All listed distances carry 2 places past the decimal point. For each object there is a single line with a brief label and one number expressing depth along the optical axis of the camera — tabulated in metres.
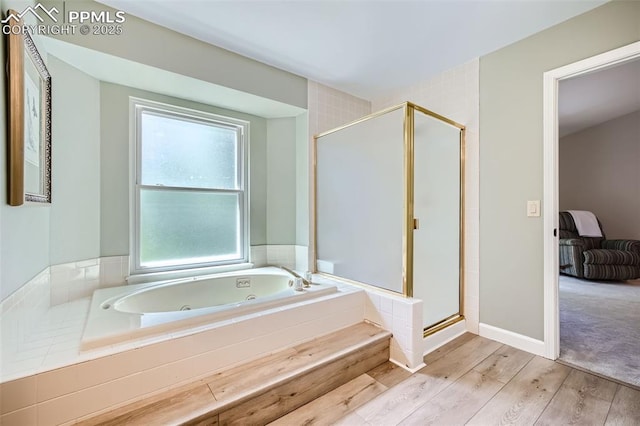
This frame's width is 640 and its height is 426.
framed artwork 1.09
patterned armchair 3.77
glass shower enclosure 1.90
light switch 1.90
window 2.23
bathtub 1.31
